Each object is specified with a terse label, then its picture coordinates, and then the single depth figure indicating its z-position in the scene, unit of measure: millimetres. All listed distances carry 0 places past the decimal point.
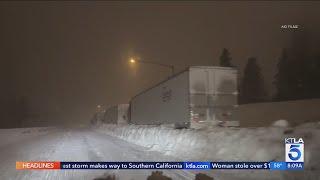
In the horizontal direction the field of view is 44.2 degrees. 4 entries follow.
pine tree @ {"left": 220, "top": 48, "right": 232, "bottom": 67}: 89431
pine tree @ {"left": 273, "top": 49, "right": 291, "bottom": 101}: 72375
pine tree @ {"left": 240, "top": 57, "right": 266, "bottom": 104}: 86750
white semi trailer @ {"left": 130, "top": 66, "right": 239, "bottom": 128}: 22438
